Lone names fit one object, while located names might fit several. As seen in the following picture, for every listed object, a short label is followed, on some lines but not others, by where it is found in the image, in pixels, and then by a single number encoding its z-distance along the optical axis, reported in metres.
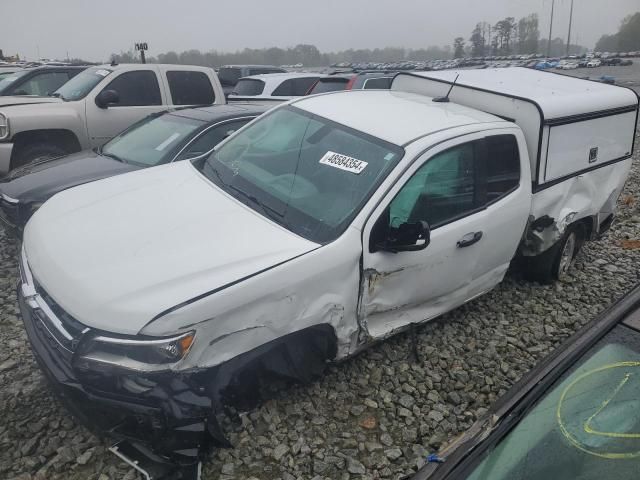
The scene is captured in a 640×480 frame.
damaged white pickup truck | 2.35
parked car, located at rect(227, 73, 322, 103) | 10.47
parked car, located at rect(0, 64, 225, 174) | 6.34
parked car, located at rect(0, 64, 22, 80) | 12.20
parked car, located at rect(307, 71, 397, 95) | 10.05
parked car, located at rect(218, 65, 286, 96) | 15.94
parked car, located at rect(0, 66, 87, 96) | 8.86
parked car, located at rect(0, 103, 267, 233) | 4.51
